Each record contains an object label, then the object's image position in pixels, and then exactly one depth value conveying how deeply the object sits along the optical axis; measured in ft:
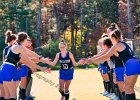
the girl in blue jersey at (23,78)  38.29
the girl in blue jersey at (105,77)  44.17
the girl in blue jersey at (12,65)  28.92
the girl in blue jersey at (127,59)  28.84
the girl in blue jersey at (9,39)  34.07
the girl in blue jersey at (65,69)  37.88
